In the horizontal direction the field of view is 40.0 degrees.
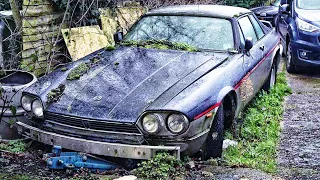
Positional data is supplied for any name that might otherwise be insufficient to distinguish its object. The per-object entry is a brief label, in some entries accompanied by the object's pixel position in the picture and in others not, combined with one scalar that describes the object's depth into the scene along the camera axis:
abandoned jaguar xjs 4.03
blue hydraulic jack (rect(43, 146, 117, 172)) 4.07
